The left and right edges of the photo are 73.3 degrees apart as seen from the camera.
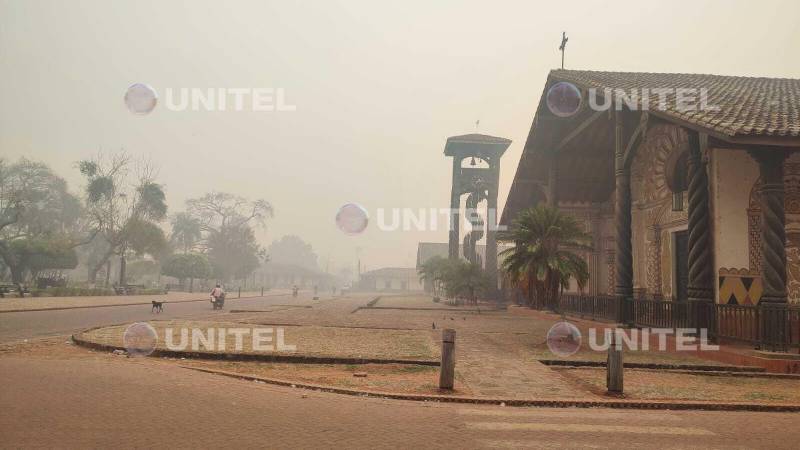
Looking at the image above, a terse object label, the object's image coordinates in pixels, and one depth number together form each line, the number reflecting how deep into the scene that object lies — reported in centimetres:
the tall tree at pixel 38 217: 4682
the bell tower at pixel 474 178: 4728
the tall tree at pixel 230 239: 9169
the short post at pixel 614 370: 793
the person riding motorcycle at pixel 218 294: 2845
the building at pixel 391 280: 11081
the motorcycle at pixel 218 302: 2859
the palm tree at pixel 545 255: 1422
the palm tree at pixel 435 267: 3938
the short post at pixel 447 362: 798
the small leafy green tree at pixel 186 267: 6600
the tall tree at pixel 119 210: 5609
